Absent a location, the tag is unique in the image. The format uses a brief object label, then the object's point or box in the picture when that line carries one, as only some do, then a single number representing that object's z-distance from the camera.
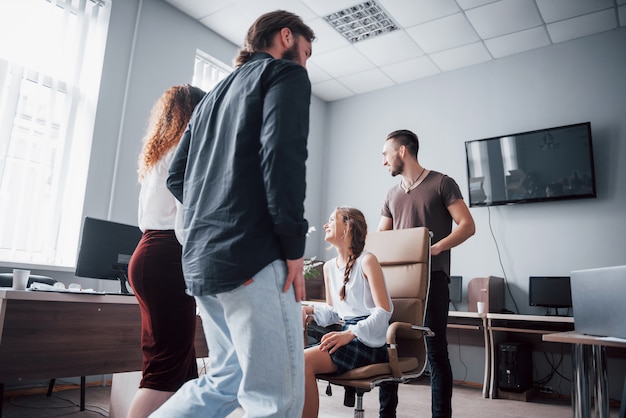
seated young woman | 1.65
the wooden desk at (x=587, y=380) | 1.86
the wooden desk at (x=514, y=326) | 3.50
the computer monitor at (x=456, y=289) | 4.35
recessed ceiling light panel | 4.00
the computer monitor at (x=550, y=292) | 3.78
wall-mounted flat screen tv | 4.01
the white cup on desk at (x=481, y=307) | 3.84
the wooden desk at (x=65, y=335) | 1.54
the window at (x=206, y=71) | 4.37
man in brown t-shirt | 1.98
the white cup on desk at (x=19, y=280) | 1.67
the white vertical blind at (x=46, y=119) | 3.02
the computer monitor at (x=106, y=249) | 2.14
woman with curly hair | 1.31
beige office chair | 1.65
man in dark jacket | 0.93
